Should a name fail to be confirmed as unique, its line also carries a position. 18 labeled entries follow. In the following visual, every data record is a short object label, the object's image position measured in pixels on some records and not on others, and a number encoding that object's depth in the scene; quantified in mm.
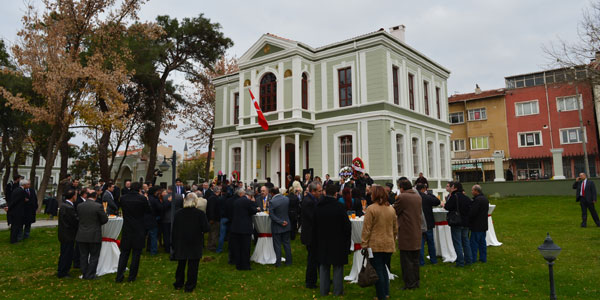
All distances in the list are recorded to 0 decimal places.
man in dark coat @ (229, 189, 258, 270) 8180
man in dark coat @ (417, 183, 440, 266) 7781
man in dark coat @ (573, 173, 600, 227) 12438
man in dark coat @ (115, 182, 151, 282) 7137
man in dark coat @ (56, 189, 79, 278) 7473
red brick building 31828
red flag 20703
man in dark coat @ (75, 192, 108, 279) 7293
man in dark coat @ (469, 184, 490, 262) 7766
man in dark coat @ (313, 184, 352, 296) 5957
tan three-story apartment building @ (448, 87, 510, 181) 36031
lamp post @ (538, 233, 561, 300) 5336
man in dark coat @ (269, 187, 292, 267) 8492
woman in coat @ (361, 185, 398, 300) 5719
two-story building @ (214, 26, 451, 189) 19922
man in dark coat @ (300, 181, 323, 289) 6686
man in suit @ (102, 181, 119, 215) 9758
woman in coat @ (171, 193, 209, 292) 6527
